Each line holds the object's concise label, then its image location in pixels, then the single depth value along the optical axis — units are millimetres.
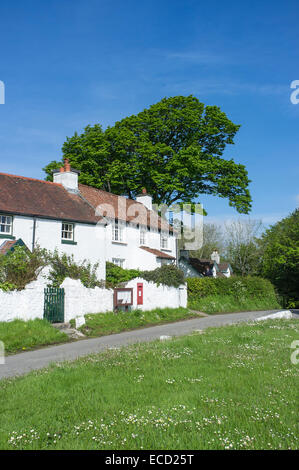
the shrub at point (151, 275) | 25469
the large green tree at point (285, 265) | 34438
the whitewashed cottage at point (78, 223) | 22594
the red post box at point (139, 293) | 23569
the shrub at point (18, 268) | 17803
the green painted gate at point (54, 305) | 18453
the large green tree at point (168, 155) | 35094
